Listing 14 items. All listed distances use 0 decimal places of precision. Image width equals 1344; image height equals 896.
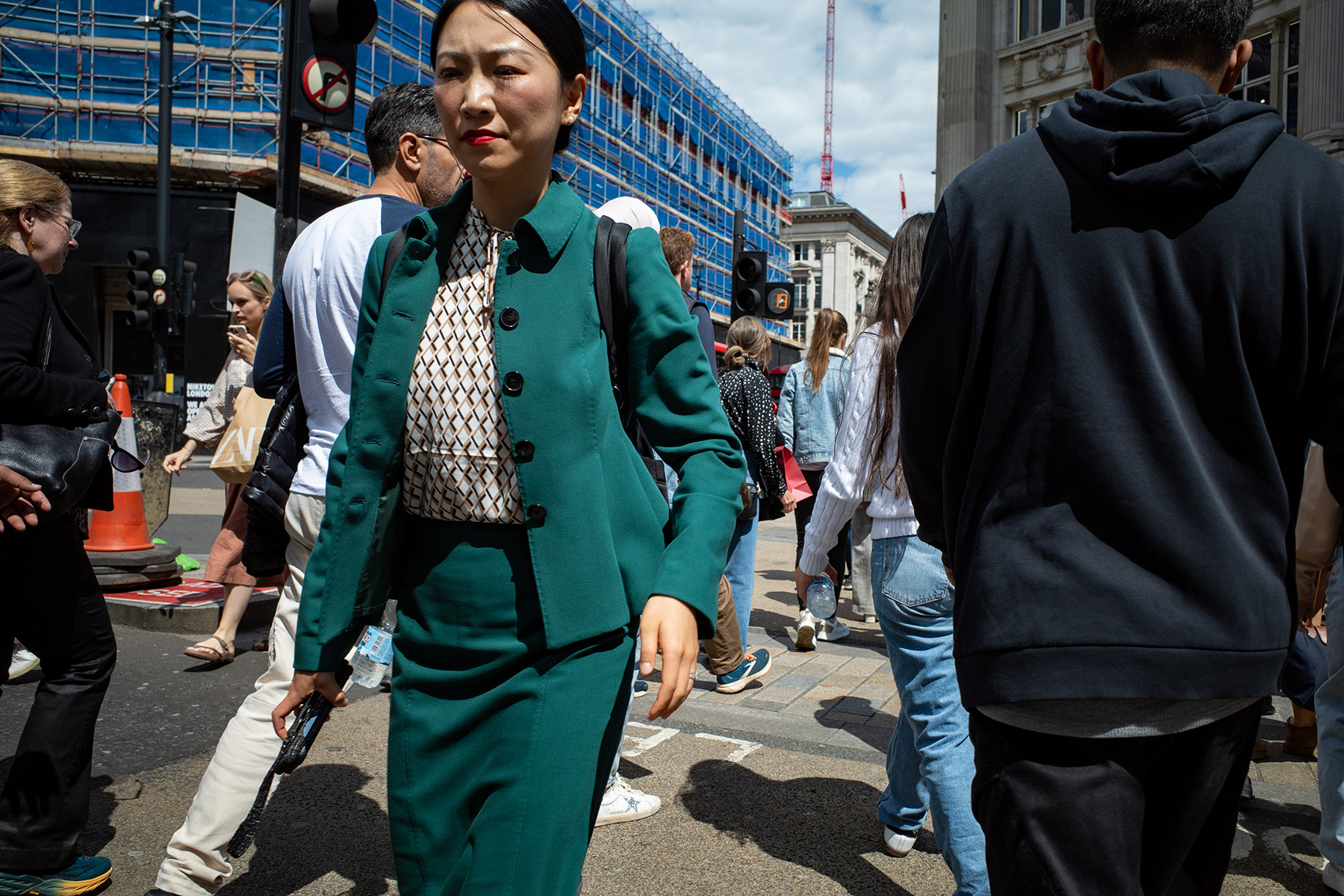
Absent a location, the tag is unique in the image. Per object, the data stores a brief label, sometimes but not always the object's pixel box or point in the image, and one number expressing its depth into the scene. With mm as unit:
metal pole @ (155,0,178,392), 16250
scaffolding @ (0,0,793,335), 23969
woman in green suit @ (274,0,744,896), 1507
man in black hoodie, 1406
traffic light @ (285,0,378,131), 4867
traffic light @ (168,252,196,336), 17406
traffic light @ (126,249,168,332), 15867
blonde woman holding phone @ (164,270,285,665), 5168
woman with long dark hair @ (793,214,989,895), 2594
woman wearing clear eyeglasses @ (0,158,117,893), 2533
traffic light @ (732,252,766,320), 11922
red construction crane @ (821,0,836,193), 99625
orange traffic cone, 6848
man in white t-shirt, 2387
